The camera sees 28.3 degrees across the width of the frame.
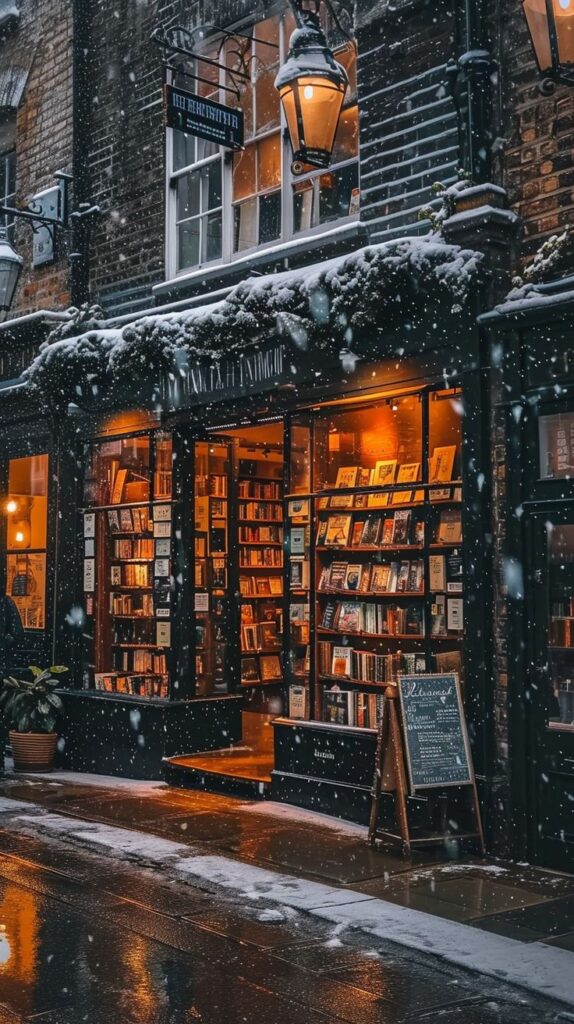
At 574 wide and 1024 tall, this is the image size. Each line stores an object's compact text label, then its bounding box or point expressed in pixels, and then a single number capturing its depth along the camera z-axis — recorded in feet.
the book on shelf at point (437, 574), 29.73
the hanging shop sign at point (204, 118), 31.42
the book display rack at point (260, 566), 41.04
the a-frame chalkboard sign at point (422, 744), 26.71
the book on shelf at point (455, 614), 29.12
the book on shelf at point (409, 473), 30.96
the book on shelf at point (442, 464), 29.71
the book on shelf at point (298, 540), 33.71
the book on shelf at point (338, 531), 32.86
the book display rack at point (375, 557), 29.86
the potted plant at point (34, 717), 40.14
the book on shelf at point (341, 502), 32.86
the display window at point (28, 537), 44.16
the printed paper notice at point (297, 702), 33.09
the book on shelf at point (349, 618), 32.37
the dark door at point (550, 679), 25.93
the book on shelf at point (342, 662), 32.40
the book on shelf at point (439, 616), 29.71
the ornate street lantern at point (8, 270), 41.04
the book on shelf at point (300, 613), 33.45
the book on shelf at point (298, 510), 33.73
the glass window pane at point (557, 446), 26.18
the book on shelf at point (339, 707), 31.94
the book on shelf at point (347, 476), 32.81
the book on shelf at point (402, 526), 31.17
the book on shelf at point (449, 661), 29.30
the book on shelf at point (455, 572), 29.17
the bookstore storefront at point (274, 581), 30.35
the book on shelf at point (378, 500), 31.86
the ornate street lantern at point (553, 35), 21.25
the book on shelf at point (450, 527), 29.37
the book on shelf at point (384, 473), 31.73
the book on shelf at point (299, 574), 33.58
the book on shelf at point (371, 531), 32.04
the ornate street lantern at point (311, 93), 27.84
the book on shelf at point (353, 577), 32.58
